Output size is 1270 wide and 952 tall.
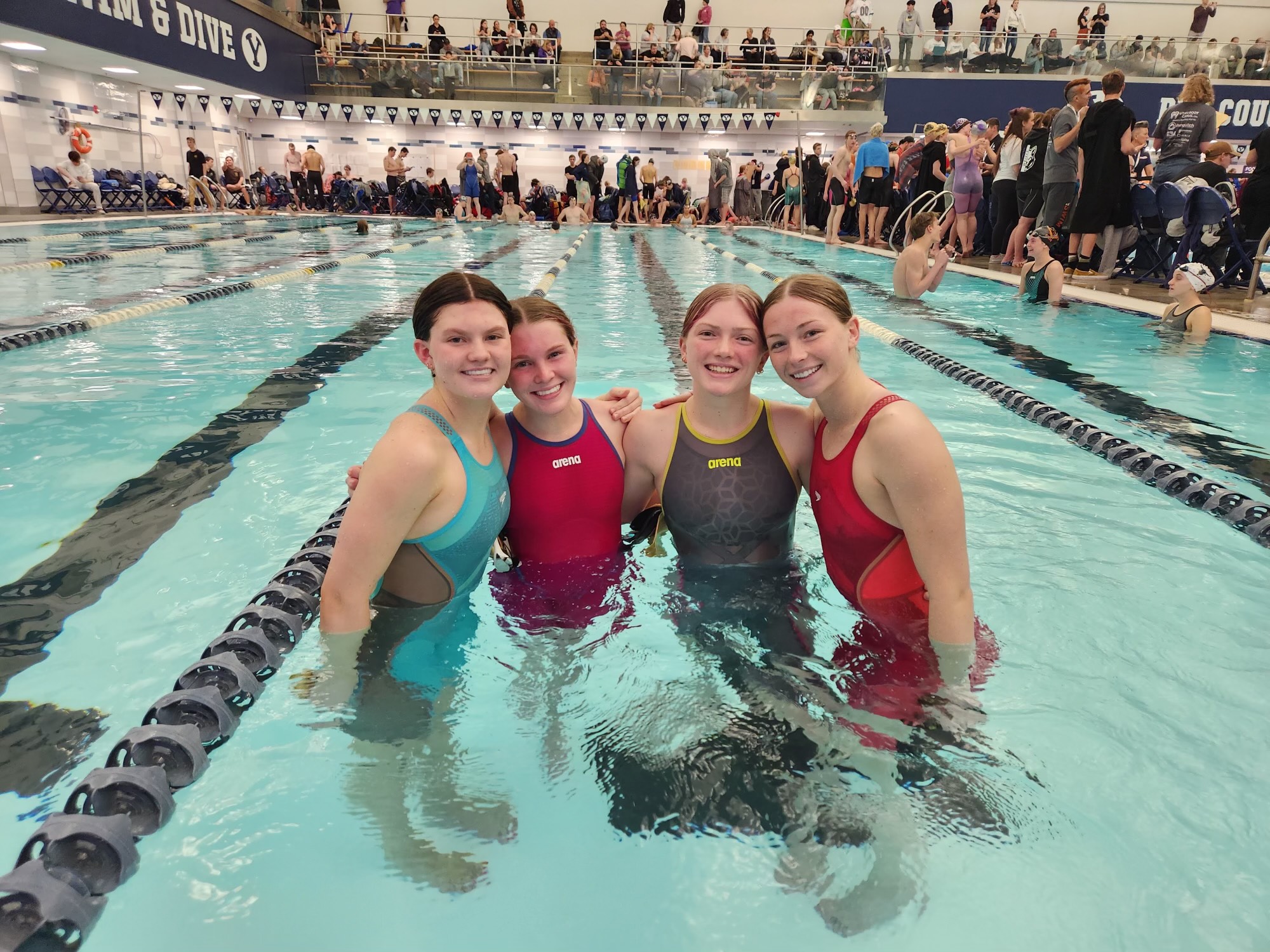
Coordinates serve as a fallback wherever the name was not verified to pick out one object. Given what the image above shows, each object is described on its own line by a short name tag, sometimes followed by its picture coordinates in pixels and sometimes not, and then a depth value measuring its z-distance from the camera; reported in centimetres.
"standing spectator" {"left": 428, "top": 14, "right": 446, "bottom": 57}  2530
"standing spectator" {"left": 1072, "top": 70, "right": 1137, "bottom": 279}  812
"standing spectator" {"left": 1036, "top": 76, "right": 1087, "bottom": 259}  855
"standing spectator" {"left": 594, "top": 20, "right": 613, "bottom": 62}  2553
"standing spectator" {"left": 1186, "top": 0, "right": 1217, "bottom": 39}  2545
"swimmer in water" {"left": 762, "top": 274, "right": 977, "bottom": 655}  182
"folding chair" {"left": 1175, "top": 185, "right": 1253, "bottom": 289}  739
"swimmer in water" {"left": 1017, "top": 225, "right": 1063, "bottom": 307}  763
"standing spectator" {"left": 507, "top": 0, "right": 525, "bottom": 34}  2680
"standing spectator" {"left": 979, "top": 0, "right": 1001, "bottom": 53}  2491
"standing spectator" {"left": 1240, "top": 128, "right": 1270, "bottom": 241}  743
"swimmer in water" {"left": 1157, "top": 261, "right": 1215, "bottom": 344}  622
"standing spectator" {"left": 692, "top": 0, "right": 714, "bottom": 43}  2662
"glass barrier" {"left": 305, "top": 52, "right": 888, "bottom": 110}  2461
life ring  1859
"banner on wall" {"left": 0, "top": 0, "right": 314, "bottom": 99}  1487
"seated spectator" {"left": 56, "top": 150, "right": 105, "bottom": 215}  1805
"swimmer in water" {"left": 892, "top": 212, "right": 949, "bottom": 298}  752
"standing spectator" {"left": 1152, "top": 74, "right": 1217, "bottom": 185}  795
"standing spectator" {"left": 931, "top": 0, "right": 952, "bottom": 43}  2525
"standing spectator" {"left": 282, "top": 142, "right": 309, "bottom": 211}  2323
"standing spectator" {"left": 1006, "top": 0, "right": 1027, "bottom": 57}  2586
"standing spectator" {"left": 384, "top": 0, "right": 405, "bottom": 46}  2697
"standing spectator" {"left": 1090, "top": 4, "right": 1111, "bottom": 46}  2516
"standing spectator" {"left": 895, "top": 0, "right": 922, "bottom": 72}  2327
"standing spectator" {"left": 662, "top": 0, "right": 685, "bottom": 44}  2703
